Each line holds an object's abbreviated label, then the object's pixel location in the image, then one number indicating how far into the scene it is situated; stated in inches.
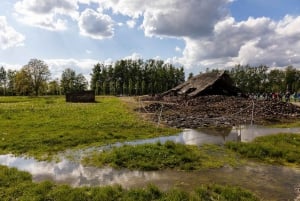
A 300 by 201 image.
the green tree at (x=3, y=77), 4468.5
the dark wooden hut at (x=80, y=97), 1950.1
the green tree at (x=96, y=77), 4510.8
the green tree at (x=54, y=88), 4499.3
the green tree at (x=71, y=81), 4525.1
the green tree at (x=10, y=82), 4185.5
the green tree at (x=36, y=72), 3302.2
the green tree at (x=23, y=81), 3221.0
